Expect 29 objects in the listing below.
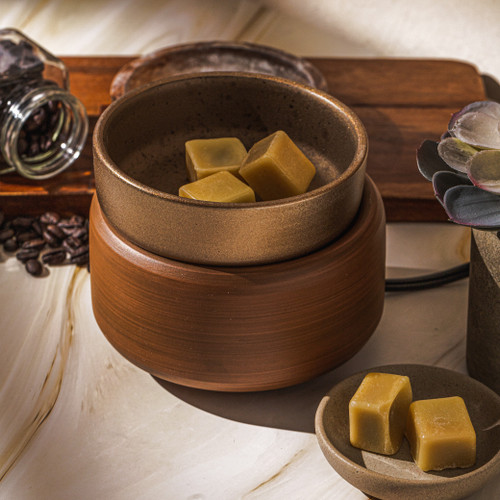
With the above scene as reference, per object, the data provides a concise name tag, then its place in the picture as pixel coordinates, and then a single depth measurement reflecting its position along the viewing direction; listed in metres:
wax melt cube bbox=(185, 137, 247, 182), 0.71
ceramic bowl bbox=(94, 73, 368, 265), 0.65
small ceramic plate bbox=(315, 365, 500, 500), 0.64
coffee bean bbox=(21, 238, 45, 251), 0.80
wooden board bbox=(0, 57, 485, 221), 0.82
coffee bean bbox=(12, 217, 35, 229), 0.81
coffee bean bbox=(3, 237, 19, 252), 0.80
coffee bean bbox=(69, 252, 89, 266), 0.80
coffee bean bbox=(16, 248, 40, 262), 0.79
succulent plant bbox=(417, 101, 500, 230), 0.64
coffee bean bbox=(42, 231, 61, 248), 0.80
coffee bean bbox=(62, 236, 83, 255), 0.80
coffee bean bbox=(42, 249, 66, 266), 0.79
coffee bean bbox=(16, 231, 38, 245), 0.80
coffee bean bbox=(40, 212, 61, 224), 0.82
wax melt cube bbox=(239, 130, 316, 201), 0.69
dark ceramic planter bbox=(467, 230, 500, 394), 0.67
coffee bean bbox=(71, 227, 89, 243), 0.81
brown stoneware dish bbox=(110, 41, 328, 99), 0.88
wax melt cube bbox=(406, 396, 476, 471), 0.64
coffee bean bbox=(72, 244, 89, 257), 0.80
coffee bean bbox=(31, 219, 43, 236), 0.81
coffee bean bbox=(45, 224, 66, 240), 0.81
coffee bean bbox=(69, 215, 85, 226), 0.82
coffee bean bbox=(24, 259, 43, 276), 0.78
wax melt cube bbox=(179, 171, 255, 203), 0.68
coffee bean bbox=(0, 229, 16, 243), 0.80
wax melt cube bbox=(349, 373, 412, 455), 0.65
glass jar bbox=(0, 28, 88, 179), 0.83
